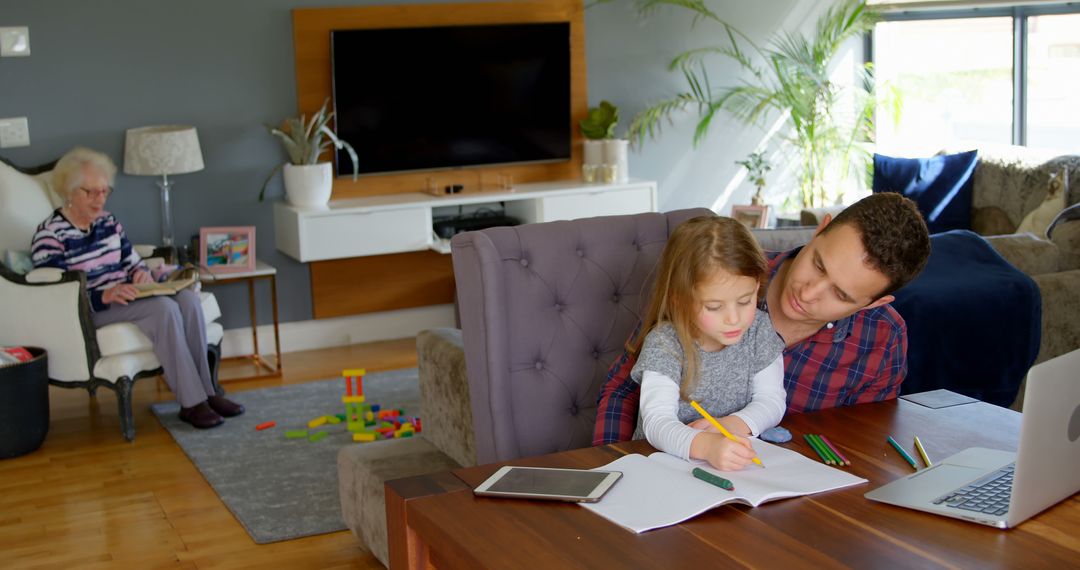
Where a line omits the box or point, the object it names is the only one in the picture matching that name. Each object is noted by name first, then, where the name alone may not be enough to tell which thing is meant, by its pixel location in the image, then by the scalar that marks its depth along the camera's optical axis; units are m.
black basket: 4.16
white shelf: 5.45
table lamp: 5.02
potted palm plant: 6.44
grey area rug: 3.58
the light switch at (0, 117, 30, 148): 5.10
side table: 5.23
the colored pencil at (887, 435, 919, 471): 1.72
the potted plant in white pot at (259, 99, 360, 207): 5.45
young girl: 1.93
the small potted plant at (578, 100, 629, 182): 6.17
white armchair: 4.36
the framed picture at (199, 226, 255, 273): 5.38
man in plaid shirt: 1.97
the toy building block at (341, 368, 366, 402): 4.36
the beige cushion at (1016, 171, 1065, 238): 5.02
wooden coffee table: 1.40
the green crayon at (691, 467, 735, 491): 1.59
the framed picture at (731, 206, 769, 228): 6.10
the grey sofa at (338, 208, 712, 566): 2.36
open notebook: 1.53
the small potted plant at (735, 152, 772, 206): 6.40
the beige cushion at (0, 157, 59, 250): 4.71
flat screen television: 5.70
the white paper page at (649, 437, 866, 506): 1.58
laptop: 1.40
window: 6.03
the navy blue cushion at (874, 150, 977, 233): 5.62
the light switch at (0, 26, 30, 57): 5.07
